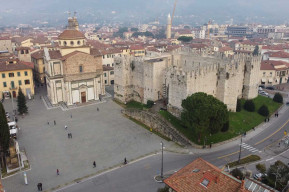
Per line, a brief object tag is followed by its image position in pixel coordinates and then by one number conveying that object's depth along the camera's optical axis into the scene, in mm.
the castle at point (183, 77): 53625
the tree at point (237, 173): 33025
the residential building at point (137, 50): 117694
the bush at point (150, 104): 61075
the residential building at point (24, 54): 88250
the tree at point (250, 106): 59469
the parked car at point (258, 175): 36856
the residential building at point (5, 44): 104250
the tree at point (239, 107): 58875
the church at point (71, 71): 65562
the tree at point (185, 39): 180175
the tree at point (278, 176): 32697
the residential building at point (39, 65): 84438
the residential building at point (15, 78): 71312
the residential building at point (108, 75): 85562
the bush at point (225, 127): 50012
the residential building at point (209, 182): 24469
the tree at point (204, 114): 42812
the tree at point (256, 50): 141125
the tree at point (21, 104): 60303
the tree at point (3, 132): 39062
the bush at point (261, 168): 37406
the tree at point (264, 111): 58500
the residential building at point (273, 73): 89125
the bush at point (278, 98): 66250
